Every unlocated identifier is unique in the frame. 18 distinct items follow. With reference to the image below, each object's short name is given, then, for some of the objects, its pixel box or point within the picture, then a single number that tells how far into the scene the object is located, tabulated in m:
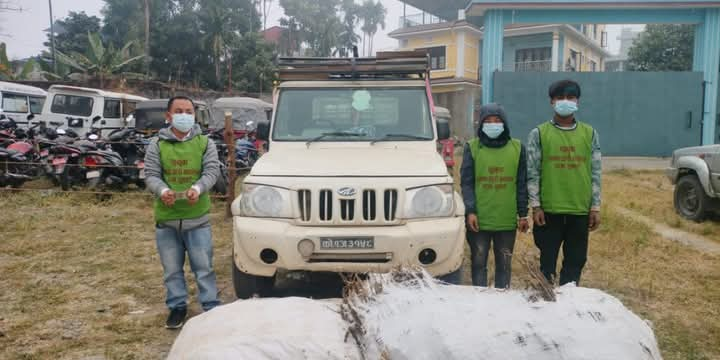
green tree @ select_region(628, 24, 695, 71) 30.64
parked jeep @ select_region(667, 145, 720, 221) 7.56
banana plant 25.83
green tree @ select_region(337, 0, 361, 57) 50.19
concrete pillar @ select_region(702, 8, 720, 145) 17.36
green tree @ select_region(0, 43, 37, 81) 26.48
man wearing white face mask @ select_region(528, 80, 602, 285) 3.86
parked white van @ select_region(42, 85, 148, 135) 14.69
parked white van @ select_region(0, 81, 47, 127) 16.92
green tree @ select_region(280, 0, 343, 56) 44.03
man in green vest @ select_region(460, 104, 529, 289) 3.98
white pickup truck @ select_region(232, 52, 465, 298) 3.84
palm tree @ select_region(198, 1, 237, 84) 31.80
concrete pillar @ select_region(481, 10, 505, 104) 17.59
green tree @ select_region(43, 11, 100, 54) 35.84
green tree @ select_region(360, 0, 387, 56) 53.31
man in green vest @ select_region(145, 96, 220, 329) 3.91
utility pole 27.70
